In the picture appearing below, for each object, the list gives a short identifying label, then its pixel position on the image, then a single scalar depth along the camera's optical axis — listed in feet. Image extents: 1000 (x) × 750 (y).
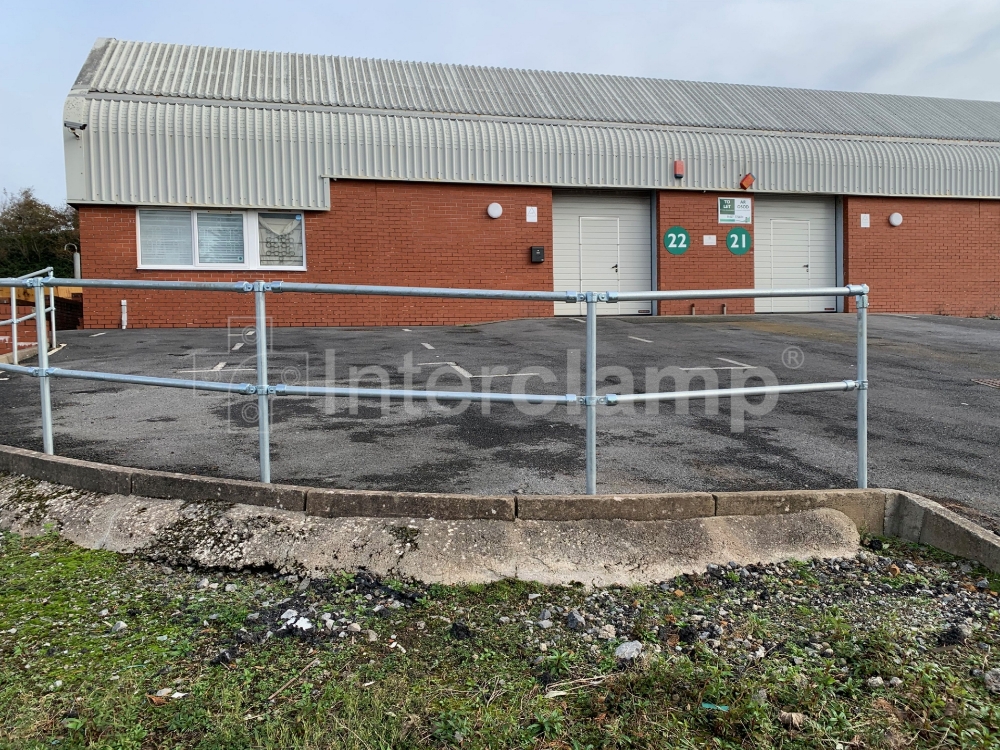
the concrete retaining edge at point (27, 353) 37.35
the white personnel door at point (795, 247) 69.92
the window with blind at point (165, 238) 57.93
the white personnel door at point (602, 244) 66.39
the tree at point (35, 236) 119.85
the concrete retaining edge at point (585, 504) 14.03
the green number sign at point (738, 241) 68.44
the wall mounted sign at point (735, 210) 67.97
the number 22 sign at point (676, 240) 66.74
